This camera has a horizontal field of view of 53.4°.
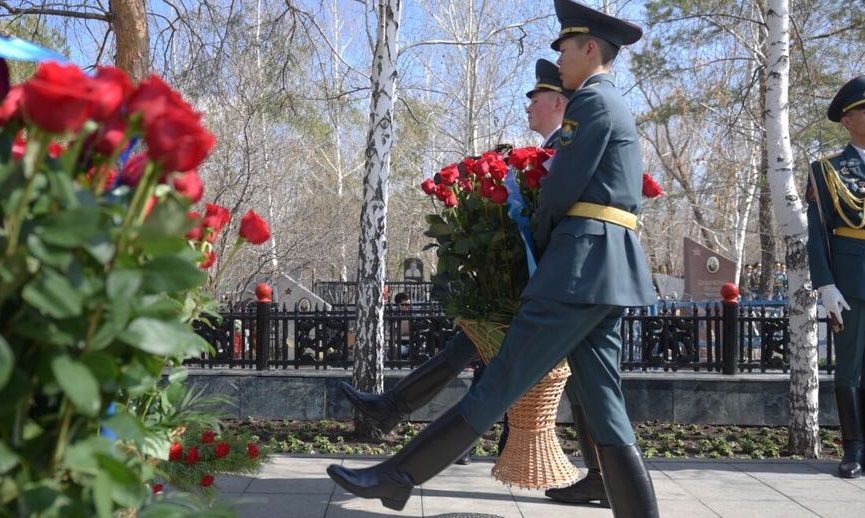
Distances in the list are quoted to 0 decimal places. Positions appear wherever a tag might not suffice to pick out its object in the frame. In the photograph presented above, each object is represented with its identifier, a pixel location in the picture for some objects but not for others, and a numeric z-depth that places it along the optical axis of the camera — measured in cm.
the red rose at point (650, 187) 409
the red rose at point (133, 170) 150
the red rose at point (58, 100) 117
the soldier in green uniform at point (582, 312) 309
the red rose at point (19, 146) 145
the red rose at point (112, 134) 135
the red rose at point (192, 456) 285
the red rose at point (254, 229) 217
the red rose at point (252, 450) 314
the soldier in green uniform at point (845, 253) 519
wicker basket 398
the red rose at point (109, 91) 123
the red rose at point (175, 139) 130
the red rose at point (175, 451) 270
